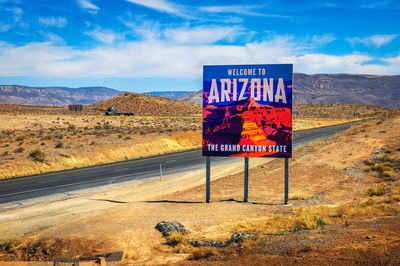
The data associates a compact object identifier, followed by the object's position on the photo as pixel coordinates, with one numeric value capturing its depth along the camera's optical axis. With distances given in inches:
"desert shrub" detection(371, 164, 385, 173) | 938.0
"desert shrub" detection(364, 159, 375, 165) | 1027.3
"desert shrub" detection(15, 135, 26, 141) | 1726.9
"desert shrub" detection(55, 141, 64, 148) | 1578.5
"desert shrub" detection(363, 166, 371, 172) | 967.5
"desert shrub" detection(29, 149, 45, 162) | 1358.5
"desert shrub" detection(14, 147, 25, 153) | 1446.4
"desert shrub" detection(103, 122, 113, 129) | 2505.8
